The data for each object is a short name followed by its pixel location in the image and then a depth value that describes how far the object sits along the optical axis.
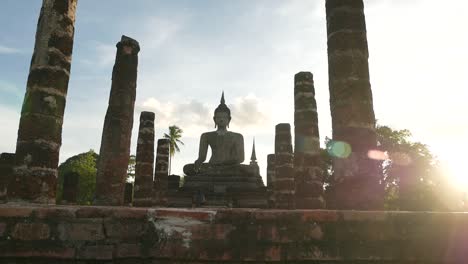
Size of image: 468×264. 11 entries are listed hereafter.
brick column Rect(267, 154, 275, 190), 19.02
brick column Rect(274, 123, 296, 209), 12.97
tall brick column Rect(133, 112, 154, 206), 12.48
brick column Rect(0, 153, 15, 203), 12.89
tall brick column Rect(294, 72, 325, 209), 10.16
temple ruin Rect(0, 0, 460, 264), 2.58
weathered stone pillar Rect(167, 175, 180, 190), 14.90
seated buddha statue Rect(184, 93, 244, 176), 16.72
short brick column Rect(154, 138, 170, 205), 13.95
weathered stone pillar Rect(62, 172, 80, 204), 14.30
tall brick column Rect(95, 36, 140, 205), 8.74
